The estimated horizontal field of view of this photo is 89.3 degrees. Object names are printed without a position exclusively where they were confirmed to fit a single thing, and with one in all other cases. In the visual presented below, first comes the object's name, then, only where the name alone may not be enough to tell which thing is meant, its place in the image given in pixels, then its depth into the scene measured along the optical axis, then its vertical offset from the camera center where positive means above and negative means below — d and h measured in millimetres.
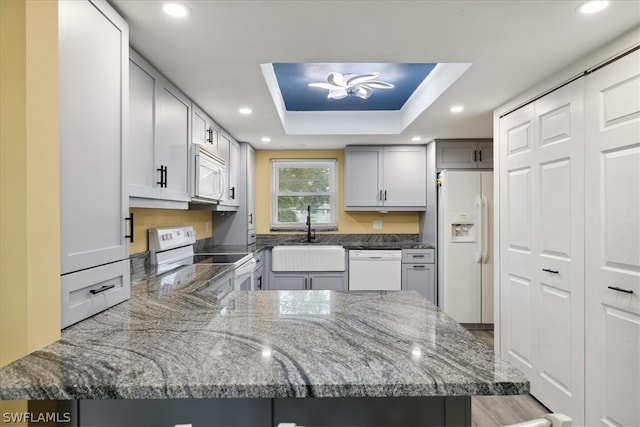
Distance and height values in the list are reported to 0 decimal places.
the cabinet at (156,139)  1696 +445
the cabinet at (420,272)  4105 -744
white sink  4109 -580
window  4660 +293
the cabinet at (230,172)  3342 +488
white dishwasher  4105 -722
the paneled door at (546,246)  1900 -219
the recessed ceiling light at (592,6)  1361 +885
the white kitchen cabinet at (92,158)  1082 +206
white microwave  2490 +303
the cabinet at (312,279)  4129 -842
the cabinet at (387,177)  4273 +482
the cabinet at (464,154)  3939 +730
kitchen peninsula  750 -398
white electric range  2533 -393
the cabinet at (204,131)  2535 +715
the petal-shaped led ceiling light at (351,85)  2482 +1033
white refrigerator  3680 -411
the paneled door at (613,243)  1550 -155
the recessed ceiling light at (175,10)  1367 +878
